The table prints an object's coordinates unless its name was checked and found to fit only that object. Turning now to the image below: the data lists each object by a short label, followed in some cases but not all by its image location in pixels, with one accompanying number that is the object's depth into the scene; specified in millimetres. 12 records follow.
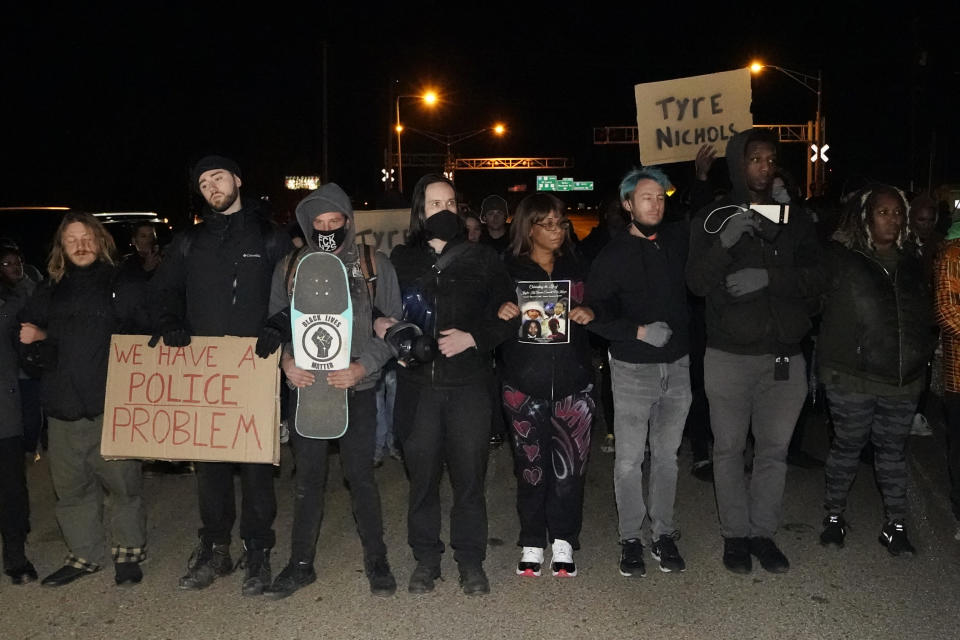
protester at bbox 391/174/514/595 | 4852
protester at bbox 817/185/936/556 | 5250
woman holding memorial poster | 5039
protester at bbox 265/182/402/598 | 4797
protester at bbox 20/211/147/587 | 5133
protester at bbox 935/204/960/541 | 5363
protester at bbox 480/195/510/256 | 8878
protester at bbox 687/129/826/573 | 5008
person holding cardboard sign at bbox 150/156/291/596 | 4969
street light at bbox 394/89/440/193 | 39188
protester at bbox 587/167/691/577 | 5086
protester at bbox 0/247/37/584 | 5191
